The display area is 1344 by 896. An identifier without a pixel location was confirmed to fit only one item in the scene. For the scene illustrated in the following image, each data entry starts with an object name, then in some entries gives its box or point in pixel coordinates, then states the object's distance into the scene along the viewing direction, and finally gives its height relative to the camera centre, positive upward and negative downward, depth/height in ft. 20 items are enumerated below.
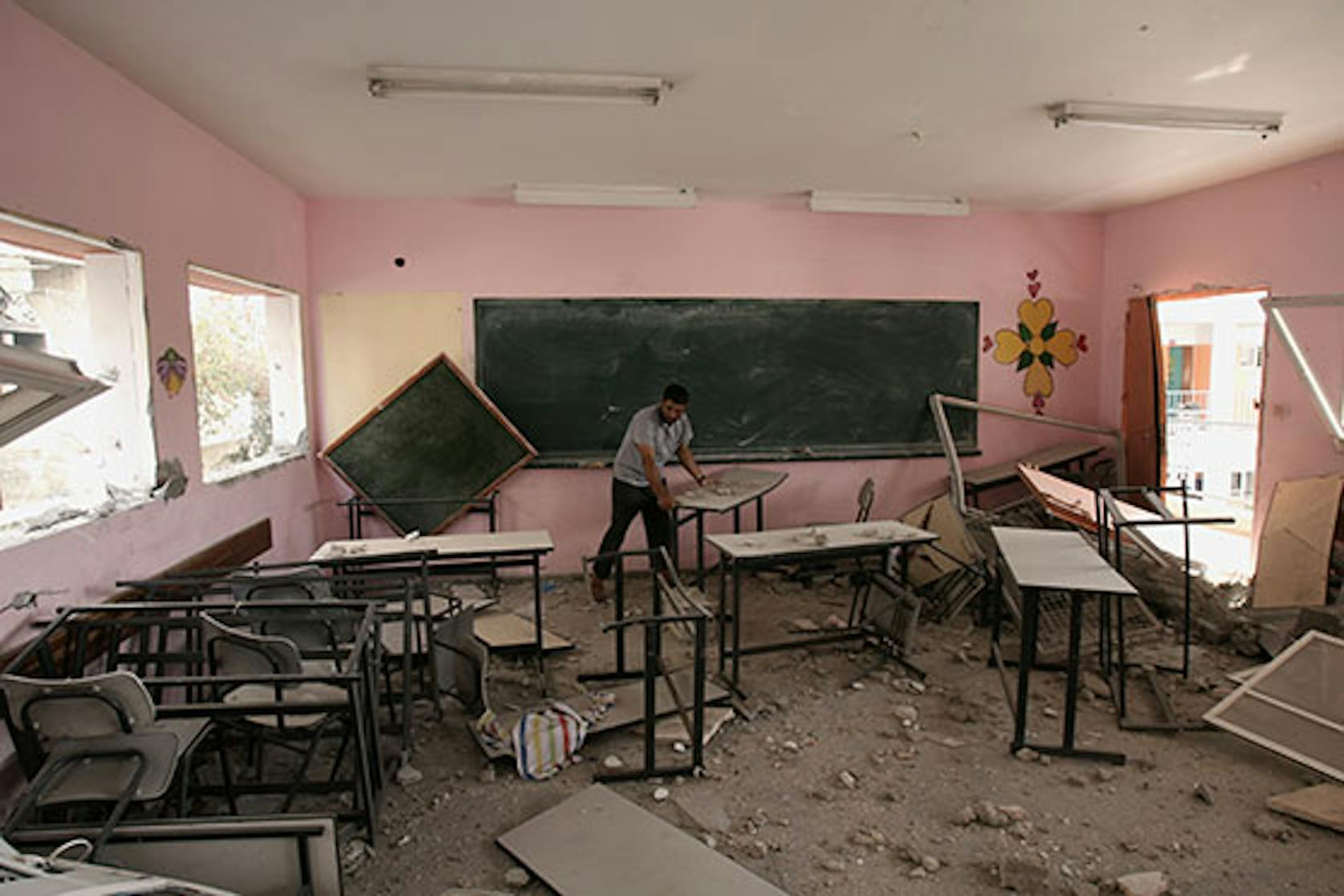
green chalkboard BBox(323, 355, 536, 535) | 16.98 -1.10
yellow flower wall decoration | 19.43 +1.14
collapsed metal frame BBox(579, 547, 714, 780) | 8.97 -3.52
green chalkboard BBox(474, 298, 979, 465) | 17.54 +0.65
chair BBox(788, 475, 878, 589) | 17.49 -4.14
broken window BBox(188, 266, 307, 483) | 13.05 +0.60
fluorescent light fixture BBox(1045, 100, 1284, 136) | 11.19 +4.10
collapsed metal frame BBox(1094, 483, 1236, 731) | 10.66 -3.25
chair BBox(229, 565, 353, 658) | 9.17 -2.57
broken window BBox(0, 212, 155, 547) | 8.46 +0.50
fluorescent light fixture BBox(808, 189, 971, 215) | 17.28 +4.38
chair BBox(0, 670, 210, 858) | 6.30 -2.90
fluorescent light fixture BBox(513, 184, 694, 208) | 16.08 +4.36
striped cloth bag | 9.40 -4.32
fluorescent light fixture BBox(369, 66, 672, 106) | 9.70 +4.13
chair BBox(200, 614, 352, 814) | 7.48 -2.97
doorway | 26.89 -0.41
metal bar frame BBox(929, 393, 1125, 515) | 16.62 -0.90
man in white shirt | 14.94 -1.48
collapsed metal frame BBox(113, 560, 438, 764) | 9.13 -2.51
